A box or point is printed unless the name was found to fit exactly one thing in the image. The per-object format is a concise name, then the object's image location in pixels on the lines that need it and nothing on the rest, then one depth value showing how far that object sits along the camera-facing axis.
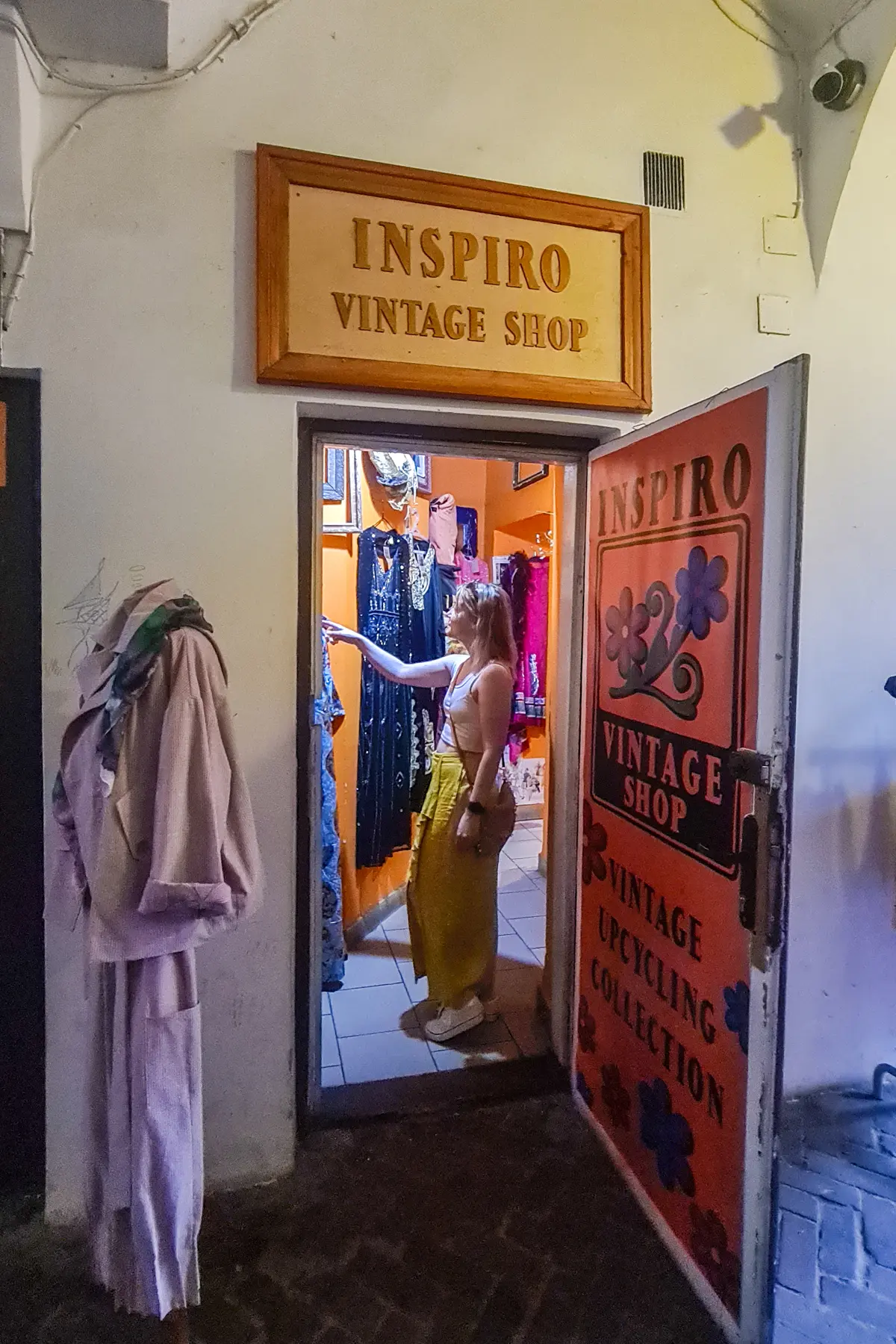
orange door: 1.51
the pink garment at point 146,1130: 1.40
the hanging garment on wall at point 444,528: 4.51
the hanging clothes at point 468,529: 5.06
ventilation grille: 2.18
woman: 2.72
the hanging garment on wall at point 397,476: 3.69
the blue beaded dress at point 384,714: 3.67
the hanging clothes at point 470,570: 4.79
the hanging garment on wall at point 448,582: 4.30
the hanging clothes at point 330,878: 2.94
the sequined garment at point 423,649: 3.90
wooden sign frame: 1.92
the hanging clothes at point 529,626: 4.58
